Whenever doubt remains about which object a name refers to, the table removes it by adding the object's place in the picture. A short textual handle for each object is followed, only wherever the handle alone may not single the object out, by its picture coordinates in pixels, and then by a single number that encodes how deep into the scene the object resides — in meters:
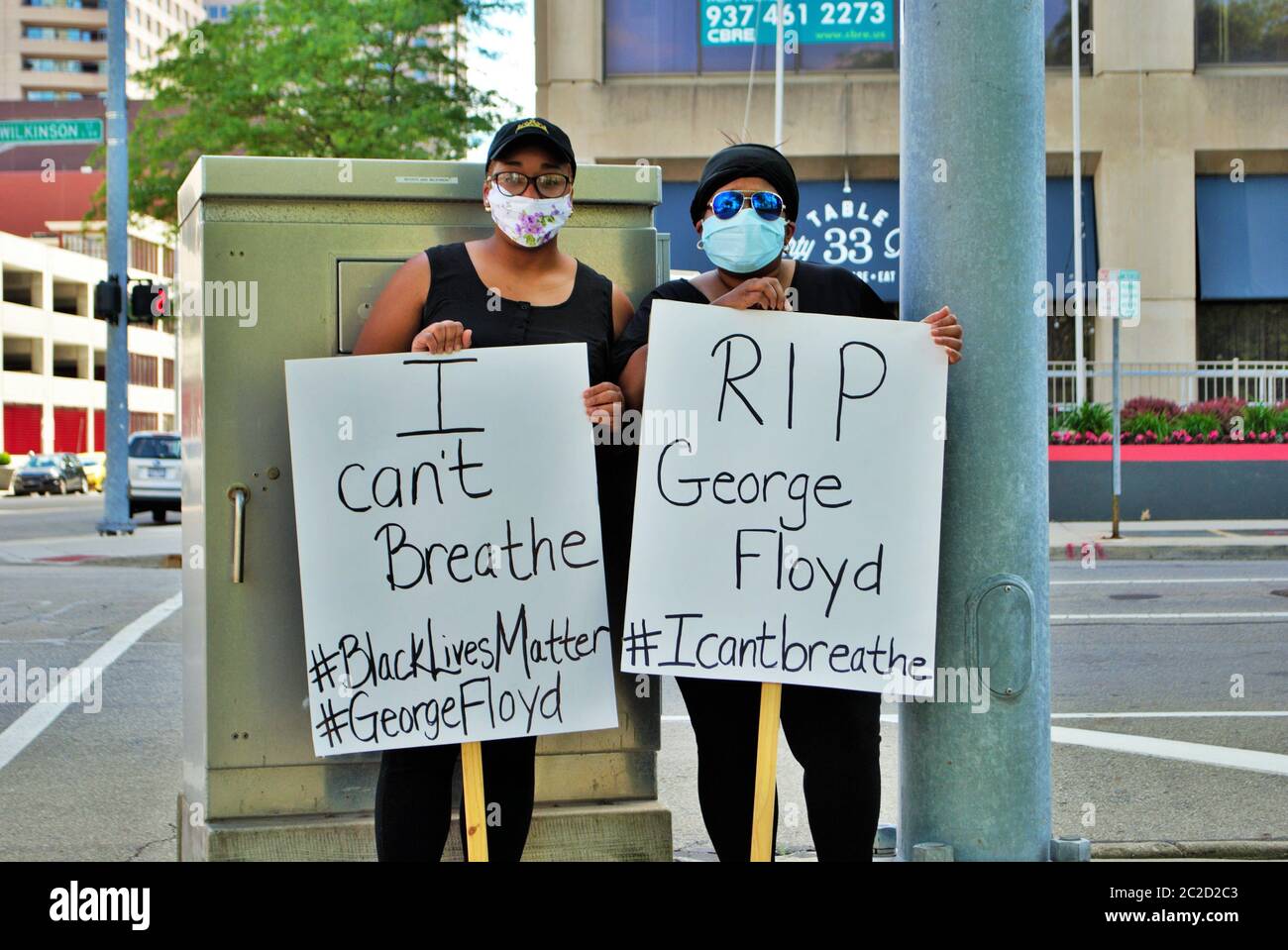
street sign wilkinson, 16.91
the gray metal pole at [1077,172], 22.91
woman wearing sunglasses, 3.53
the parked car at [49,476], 44.75
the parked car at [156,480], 24.95
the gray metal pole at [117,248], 18.86
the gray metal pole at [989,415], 3.57
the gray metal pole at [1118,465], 16.75
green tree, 27.20
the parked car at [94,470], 50.31
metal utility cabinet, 3.91
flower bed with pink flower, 19.52
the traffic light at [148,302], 19.17
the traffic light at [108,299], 19.14
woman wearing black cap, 3.57
